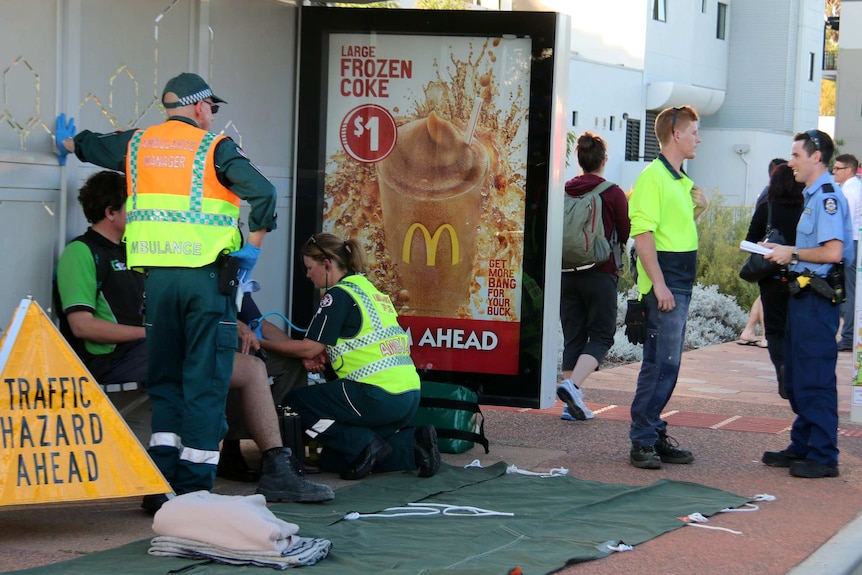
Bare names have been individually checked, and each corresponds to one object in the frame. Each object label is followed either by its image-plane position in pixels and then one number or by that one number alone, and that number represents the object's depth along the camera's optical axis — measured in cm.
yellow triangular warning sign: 1041
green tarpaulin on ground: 962
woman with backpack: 1741
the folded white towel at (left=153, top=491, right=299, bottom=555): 938
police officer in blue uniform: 1415
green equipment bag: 1470
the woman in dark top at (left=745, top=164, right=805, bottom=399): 1540
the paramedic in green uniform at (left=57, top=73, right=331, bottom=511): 1105
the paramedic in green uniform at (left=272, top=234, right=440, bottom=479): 1309
